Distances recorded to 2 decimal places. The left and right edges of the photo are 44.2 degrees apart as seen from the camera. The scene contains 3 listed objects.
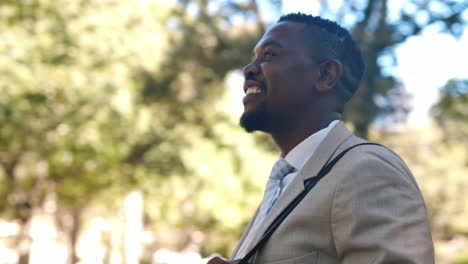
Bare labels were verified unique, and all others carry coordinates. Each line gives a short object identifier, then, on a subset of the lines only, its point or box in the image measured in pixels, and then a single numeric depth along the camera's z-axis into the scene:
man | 1.84
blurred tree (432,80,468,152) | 10.03
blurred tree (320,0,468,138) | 9.16
